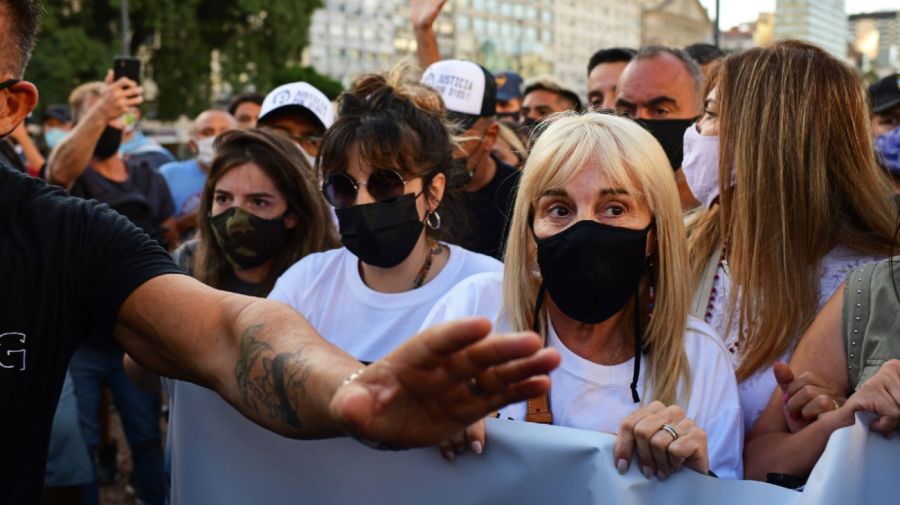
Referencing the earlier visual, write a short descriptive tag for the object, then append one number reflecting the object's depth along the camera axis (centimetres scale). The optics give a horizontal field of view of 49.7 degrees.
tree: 3186
